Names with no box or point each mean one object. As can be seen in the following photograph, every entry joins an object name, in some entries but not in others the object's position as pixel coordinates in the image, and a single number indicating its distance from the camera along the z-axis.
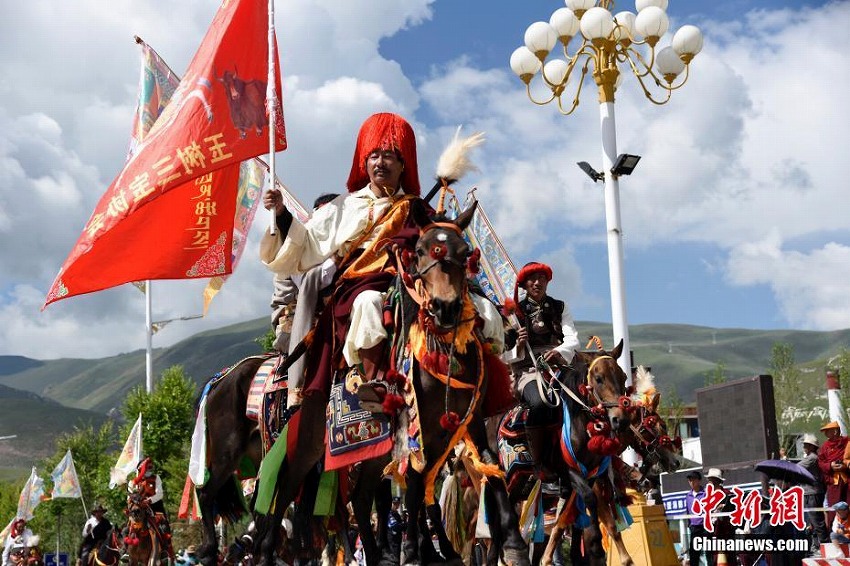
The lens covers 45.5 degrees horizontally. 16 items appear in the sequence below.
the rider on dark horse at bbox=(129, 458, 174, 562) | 18.30
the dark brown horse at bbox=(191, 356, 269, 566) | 10.61
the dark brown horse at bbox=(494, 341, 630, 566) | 10.20
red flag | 8.73
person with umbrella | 13.89
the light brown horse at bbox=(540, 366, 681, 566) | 10.13
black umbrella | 12.93
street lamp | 17.05
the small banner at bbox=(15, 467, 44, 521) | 32.28
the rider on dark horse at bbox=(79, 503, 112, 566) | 22.11
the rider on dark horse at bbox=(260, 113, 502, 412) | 8.34
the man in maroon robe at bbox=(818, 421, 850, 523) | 14.19
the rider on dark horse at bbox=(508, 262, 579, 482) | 10.91
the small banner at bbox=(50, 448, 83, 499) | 30.11
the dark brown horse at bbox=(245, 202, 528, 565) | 7.18
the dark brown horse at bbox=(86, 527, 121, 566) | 20.81
